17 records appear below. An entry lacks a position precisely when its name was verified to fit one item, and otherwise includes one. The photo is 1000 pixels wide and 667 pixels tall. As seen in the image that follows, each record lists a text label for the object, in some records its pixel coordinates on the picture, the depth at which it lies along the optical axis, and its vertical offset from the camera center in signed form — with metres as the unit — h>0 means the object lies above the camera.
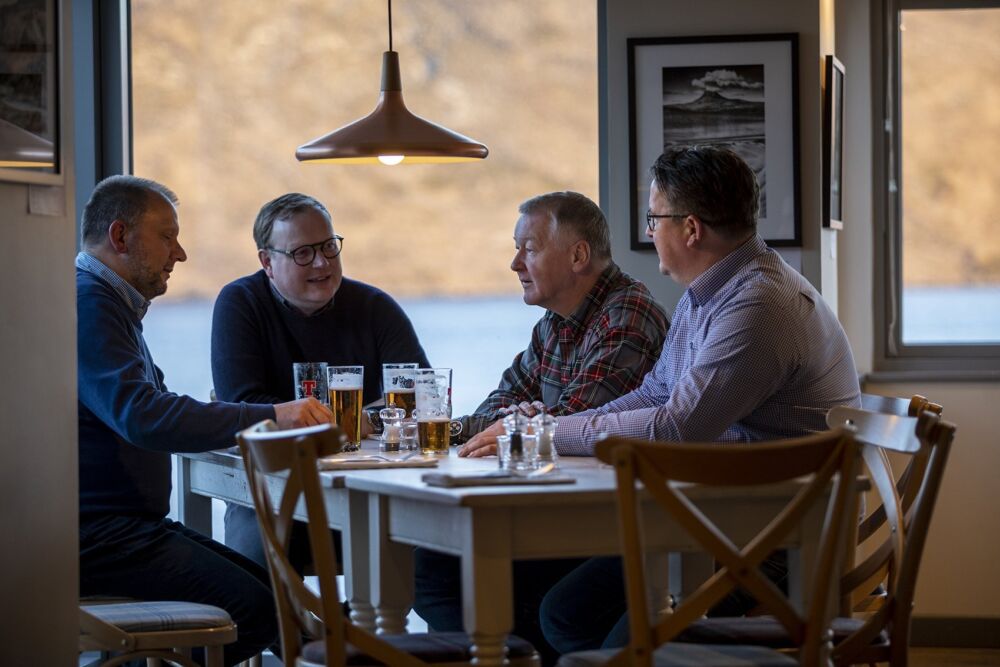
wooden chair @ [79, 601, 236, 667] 5.53 -0.68
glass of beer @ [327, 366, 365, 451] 6.35 -0.23
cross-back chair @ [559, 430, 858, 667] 4.08 -0.34
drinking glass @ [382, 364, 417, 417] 6.37 -0.22
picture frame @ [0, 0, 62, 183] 4.80 +0.37
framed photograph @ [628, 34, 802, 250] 8.42 +0.57
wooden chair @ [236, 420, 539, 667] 4.51 -0.50
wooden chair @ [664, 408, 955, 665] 4.89 -0.48
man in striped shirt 5.57 -0.14
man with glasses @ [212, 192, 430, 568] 7.26 -0.08
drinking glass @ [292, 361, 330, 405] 6.57 -0.20
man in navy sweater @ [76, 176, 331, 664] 6.25 -0.39
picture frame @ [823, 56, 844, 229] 8.66 +0.46
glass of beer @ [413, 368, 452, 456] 6.06 -0.26
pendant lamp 6.14 +0.34
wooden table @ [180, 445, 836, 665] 4.57 -0.41
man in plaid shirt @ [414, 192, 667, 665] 6.95 -0.05
